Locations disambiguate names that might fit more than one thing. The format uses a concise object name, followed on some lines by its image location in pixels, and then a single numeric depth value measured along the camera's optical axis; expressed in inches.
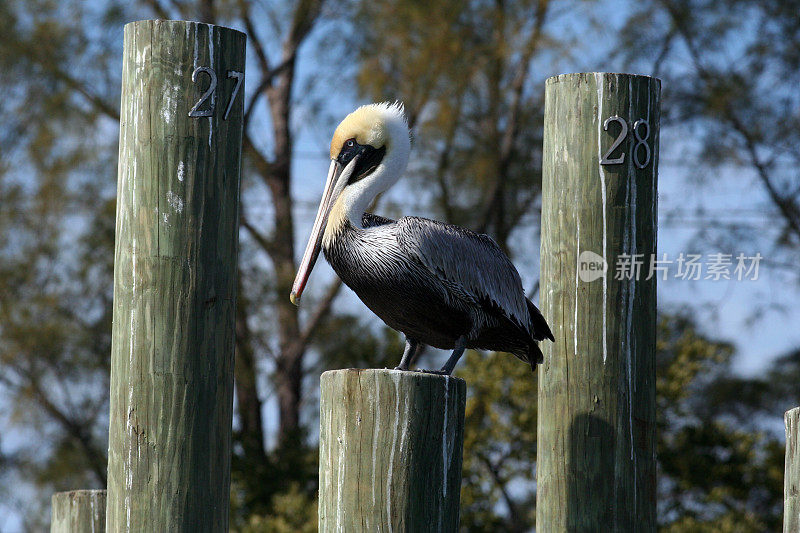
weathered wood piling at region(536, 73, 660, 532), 375.9
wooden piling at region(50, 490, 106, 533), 405.1
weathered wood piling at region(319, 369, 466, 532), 294.0
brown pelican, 350.6
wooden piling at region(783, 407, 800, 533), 295.4
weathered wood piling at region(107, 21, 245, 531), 306.2
